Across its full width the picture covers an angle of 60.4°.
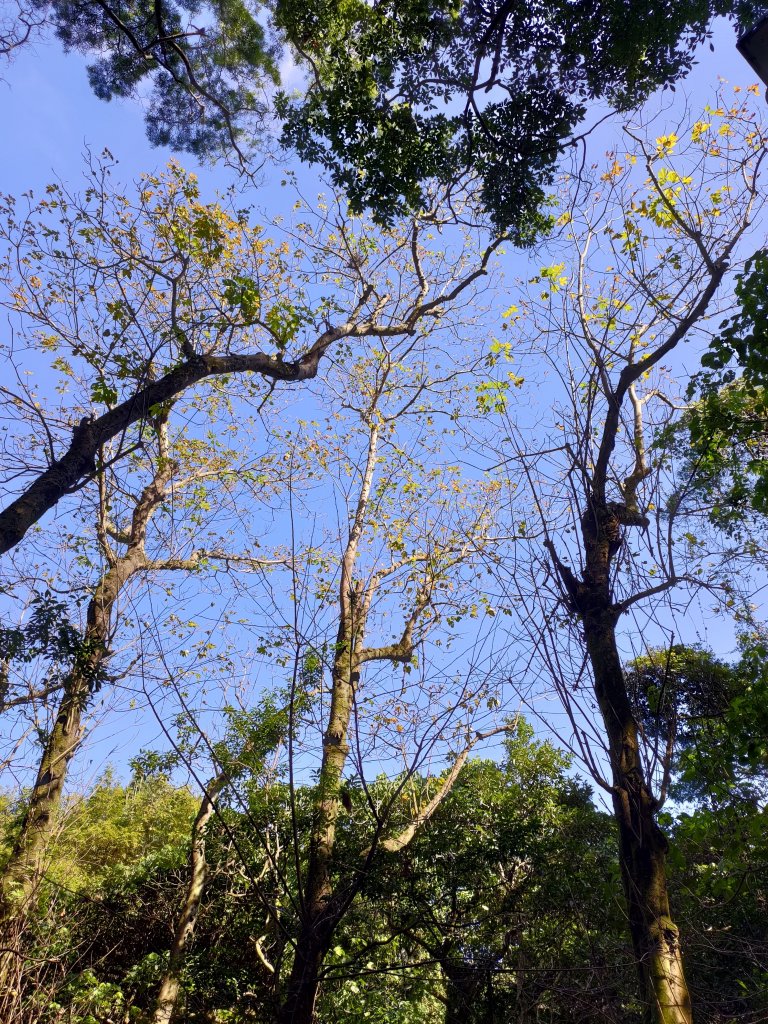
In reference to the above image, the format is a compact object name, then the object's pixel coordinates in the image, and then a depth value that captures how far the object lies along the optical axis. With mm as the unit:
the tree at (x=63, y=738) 5285
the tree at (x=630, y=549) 2871
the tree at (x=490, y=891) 6230
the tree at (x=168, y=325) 4695
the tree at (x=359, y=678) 3461
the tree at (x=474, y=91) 4168
